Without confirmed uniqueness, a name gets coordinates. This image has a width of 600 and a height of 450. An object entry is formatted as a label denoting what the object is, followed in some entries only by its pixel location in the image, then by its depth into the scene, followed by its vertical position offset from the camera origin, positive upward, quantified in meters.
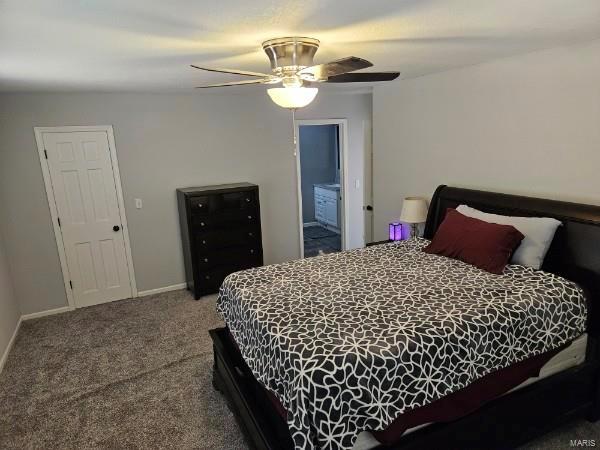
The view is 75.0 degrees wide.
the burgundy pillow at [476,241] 2.61 -0.71
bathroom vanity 6.71 -1.05
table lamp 3.71 -0.65
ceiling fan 1.95 +0.38
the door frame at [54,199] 3.91 -0.41
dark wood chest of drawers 4.28 -0.90
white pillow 2.58 -0.67
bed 1.71 -0.98
